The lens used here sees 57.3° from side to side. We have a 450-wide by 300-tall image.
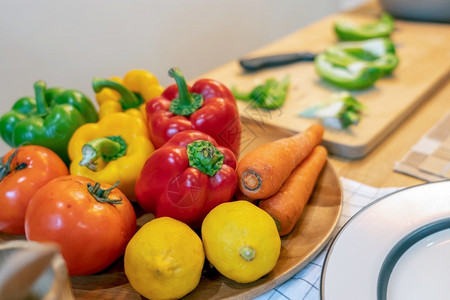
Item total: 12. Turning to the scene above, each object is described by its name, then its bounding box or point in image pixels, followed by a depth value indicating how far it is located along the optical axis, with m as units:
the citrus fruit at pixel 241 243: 0.55
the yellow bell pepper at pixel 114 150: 0.73
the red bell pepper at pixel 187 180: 0.63
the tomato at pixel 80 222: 0.57
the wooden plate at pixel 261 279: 0.58
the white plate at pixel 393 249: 0.53
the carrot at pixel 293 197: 0.67
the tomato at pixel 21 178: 0.67
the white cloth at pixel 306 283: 0.60
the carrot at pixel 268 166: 0.68
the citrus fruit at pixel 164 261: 0.53
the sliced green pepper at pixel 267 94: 1.13
